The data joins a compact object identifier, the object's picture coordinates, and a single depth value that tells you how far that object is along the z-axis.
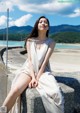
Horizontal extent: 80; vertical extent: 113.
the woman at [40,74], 1.04
